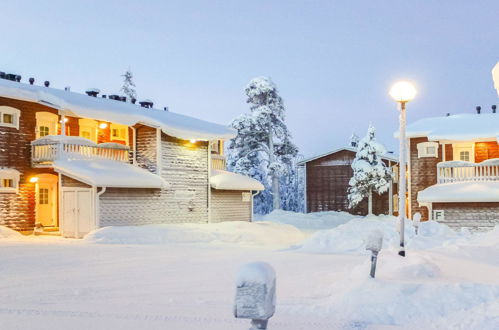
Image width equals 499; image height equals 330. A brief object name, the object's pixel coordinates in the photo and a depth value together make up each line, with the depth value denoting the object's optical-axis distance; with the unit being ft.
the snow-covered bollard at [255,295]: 16.75
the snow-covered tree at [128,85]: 182.70
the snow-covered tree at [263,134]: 142.82
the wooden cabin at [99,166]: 74.54
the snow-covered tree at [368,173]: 128.77
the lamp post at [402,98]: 37.90
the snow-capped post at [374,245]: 29.40
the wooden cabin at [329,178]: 137.49
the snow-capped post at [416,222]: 61.77
